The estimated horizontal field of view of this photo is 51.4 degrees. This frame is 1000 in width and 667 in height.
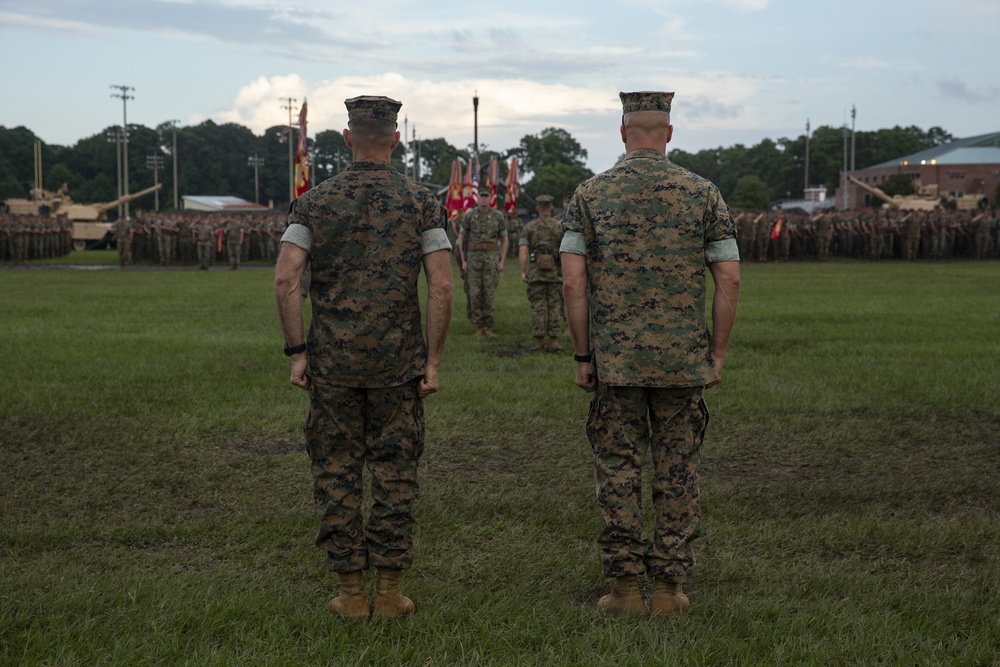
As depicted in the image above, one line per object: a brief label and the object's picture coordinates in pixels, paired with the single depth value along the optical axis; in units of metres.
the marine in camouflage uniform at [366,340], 3.97
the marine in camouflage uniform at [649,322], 4.06
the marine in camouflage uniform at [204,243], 34.34
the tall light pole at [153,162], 95.86
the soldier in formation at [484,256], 13.71
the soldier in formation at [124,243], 34.66
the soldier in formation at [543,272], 12.45
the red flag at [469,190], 26.23
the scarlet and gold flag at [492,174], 30.03
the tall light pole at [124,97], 72.74
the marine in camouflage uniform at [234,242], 34.62
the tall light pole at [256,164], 112.00
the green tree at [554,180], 95.88
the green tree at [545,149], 105.25
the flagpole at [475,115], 41.05
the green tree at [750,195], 93.31
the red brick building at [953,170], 90.81
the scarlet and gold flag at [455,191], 27.23
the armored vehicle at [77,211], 49.53
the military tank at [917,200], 52.62
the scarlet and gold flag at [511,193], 34.30
